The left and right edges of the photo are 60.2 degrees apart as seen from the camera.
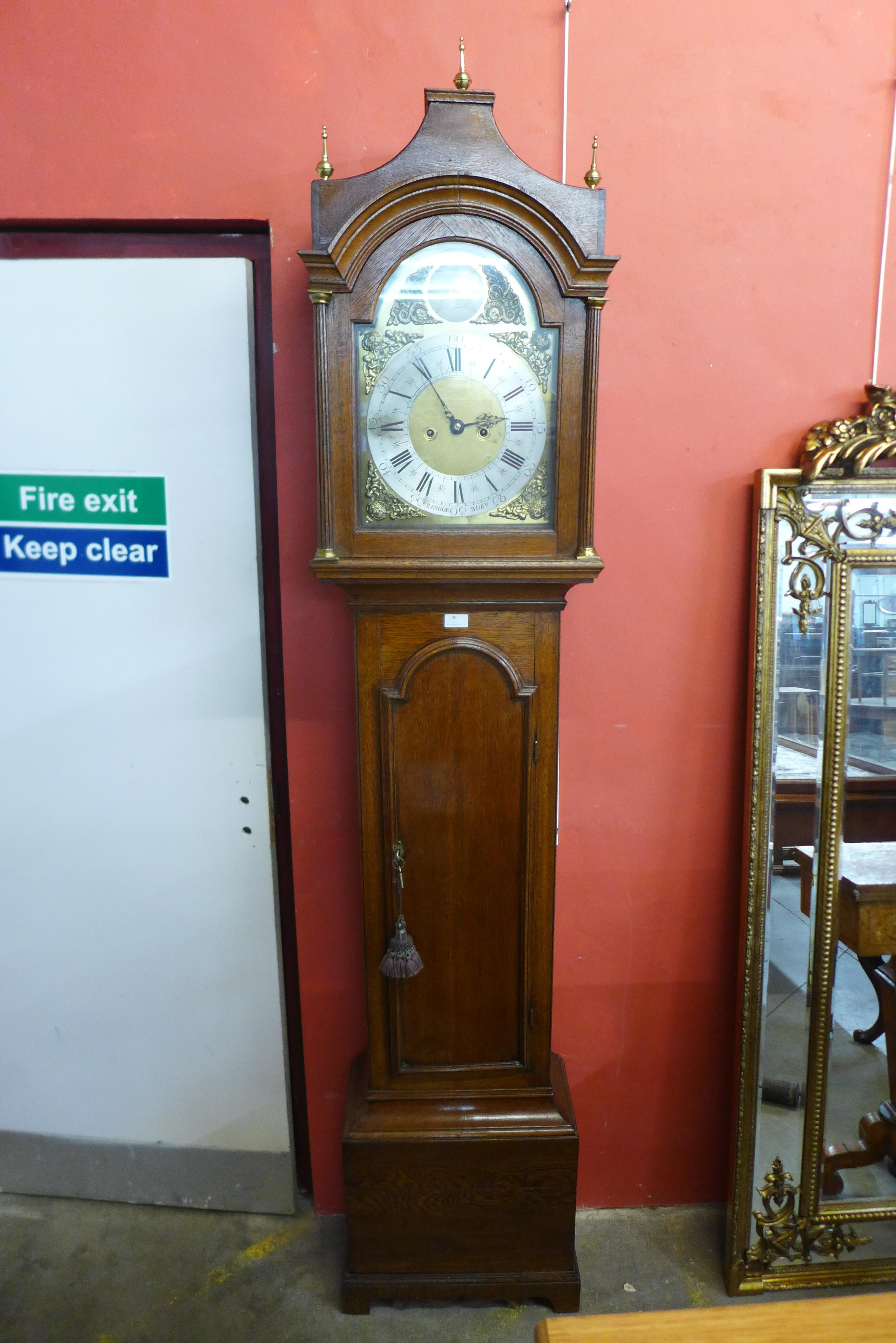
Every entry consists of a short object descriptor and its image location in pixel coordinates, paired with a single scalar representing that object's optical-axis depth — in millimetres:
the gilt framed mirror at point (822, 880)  1575
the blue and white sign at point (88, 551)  1676
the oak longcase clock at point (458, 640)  1292
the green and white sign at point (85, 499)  1654
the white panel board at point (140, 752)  1613
